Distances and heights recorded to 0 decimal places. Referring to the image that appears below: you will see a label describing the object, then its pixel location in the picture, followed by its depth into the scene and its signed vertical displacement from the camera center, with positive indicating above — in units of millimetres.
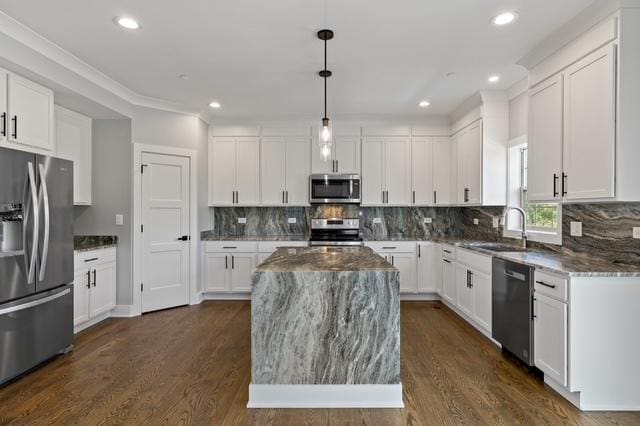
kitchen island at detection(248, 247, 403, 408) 2266 -841
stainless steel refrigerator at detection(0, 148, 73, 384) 2473 -402
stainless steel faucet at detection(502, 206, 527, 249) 3492 -191
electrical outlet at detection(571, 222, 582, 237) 2933 -147
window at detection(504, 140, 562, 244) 3420 +20
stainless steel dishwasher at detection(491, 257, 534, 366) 2629 -798
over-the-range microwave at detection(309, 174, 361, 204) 4961 +331
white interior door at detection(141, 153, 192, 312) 4230 -269
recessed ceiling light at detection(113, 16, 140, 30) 2475 +1388
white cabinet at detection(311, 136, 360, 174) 5078 +814
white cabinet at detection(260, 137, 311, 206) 5086 +603
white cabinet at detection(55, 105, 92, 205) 3686 +725
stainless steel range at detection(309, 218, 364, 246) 5136 -264
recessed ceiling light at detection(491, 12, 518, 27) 2432 +1407
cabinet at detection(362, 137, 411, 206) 5078 +597
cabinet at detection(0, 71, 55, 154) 2682 +791
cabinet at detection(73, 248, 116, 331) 3488 -839
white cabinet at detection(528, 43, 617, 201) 2264 +604
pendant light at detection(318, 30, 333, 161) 2635 +636
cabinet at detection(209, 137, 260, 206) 5098 +586
